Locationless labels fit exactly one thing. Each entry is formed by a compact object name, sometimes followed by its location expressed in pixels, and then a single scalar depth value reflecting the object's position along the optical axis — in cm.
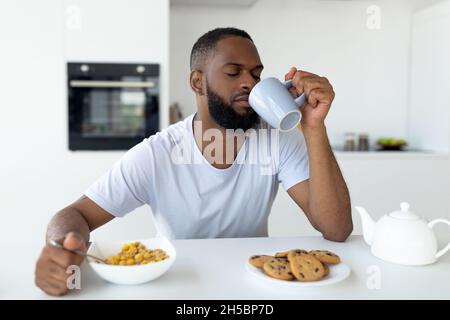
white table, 76
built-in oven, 240
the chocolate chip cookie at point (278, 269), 79
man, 115
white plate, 77
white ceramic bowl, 76
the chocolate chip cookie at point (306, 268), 79
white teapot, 90
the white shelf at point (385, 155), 273
